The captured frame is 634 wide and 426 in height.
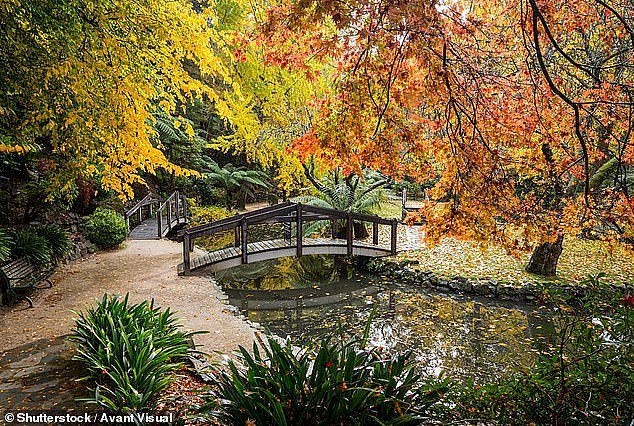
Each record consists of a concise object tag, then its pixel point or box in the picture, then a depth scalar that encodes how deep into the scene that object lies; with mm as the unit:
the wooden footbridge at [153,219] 10977
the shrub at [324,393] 2303
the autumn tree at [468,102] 2900
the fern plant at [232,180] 17047
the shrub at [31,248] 6434
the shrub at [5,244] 5586
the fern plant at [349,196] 10797
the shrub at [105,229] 9266
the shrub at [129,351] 2922
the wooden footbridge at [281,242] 7840
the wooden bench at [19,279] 5566
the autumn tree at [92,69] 3668
